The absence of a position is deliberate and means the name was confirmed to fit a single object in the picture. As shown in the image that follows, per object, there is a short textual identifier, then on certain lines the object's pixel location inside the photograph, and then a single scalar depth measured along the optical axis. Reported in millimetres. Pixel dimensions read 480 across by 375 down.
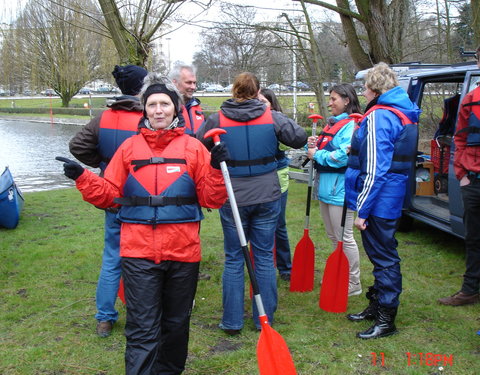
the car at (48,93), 66125
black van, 6000
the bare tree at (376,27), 9724
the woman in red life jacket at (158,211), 2965
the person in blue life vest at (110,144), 3891
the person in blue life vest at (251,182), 3918
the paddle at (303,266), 4906
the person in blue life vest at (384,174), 3693
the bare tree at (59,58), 32875
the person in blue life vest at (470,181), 4066
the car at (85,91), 65625
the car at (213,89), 52100
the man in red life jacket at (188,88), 4457
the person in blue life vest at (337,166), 4617
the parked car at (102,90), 63838
